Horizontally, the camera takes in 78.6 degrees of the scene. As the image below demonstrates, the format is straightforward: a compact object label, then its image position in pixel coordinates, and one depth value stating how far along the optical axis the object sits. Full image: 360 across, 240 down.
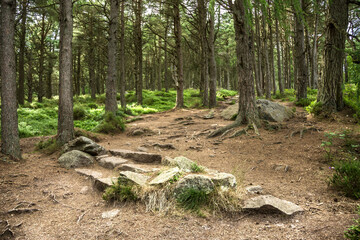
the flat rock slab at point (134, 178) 3.72
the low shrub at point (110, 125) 9.29
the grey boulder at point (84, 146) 6.16
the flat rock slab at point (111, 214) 3.29
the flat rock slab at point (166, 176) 3.58
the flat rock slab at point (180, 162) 4.50
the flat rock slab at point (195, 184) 3.38
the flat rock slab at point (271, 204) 3.01
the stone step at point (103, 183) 4.00
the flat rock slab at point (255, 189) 3.73
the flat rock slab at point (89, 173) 4.68
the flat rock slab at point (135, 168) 4.62
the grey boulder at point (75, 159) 5.48
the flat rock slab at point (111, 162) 5.33
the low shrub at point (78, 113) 12.33
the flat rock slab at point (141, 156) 5.67
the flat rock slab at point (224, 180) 3.57
